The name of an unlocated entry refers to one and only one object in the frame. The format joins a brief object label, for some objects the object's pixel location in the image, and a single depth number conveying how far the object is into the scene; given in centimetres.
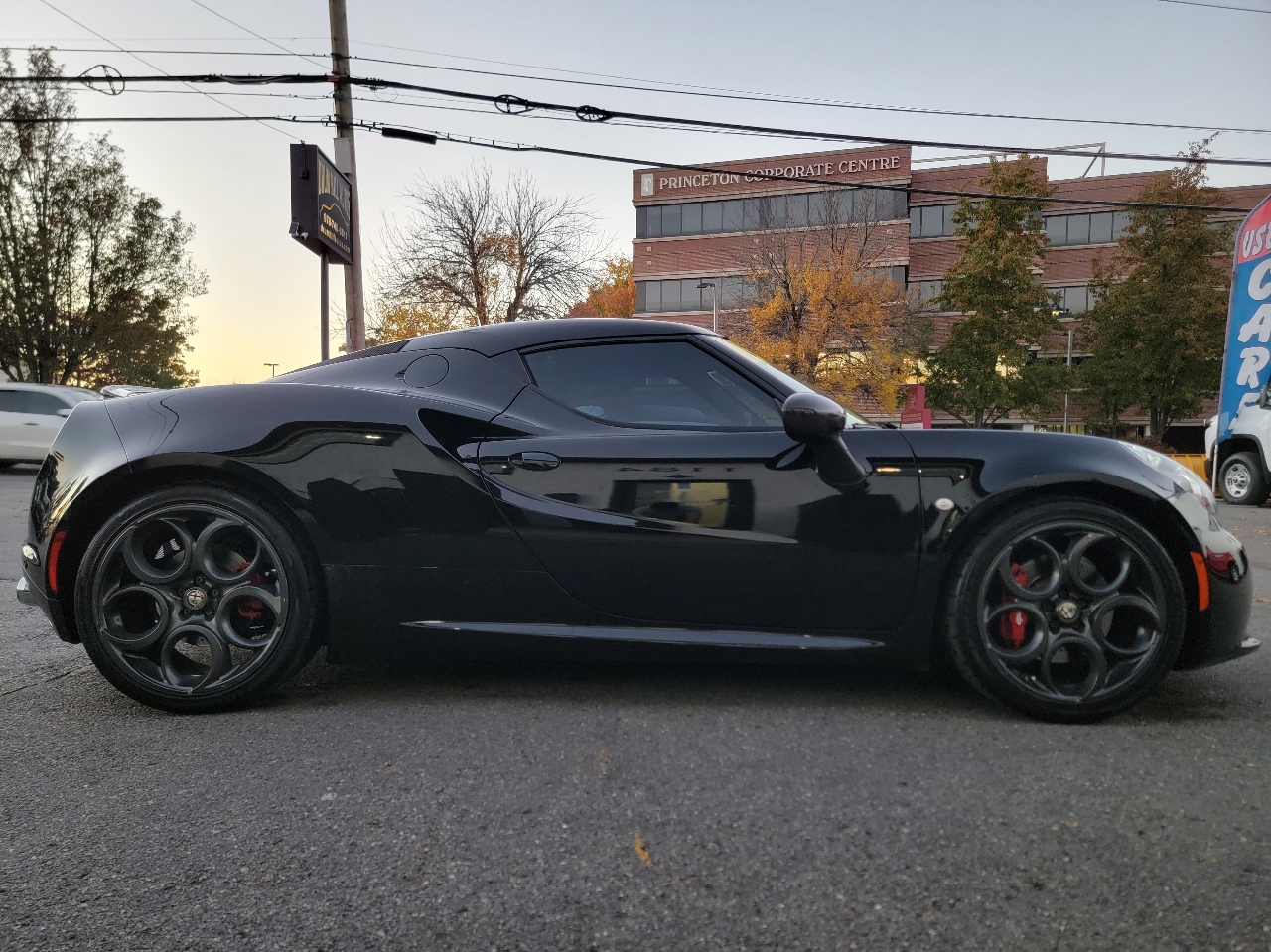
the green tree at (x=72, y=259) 3012
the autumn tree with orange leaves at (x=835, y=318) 3095
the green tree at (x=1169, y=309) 3444
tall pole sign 1220
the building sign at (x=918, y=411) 2858
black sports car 256
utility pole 1391
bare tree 3175
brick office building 4522
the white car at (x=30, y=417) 1492
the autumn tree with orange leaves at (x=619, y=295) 4950
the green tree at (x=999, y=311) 3650
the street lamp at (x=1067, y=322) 3778
